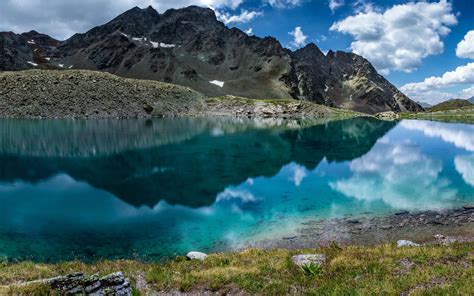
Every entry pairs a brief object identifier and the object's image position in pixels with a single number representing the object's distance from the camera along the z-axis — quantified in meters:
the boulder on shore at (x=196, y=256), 22.17
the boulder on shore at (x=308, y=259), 18.55
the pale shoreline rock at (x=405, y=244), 23.53
